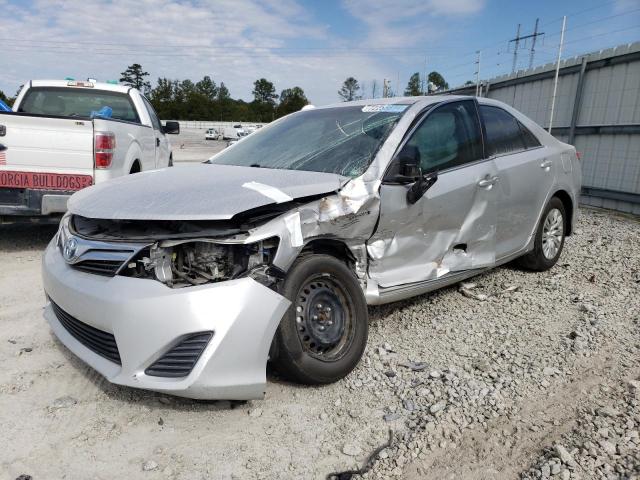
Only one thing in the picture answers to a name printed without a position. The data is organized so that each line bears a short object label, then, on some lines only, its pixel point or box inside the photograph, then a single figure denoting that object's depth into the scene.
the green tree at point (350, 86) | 100.93
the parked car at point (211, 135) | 51.36
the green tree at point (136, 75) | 99.10
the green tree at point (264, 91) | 108.62
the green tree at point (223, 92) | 114.95
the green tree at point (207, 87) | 110.81
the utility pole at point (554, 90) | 10.85
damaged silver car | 2.35
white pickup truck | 5.06
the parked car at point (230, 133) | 51.33
